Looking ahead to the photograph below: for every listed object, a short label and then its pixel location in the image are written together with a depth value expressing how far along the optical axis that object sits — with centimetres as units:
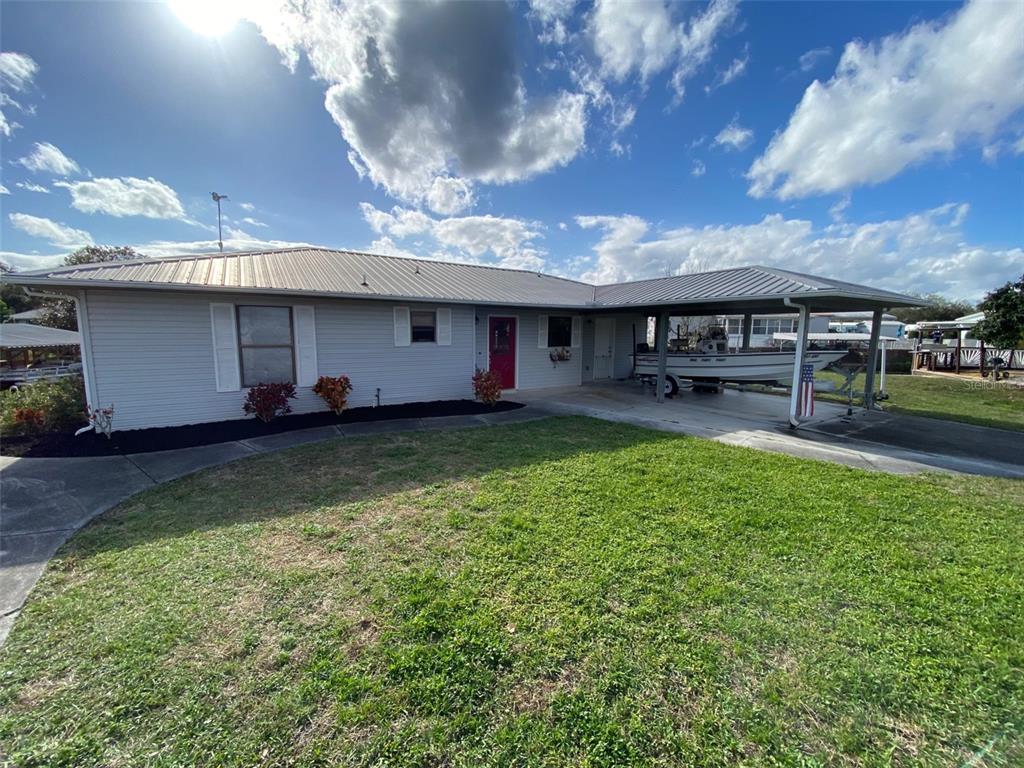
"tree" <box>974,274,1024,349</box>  1334
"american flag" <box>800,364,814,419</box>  779
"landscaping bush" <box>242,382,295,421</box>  727
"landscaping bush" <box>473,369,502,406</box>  931
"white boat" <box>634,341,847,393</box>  996
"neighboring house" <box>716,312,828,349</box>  2747
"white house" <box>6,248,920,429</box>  651
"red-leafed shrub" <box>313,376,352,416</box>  793
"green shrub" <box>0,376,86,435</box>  657
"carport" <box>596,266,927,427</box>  745
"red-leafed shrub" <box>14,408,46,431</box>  657
